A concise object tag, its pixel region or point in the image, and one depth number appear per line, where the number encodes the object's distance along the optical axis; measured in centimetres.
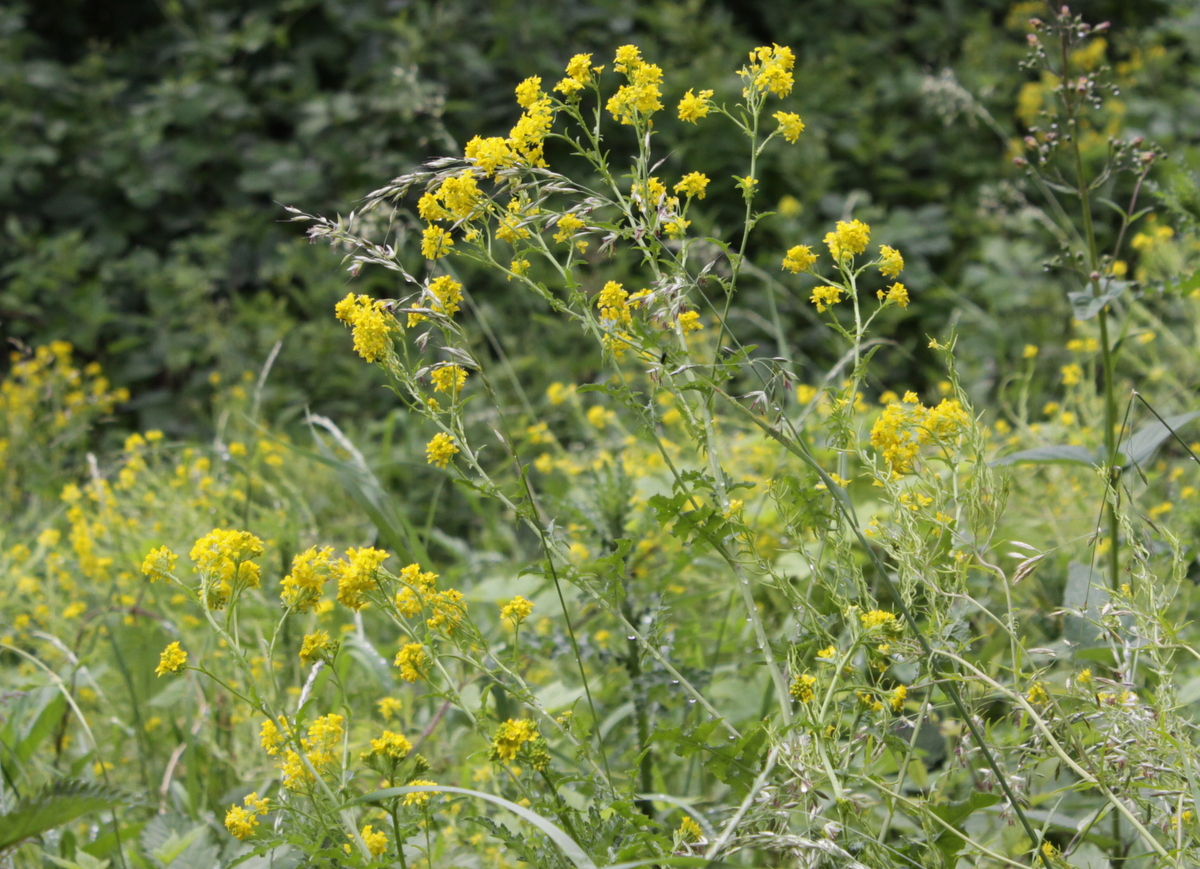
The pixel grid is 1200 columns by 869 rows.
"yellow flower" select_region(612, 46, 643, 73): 229
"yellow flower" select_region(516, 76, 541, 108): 231
